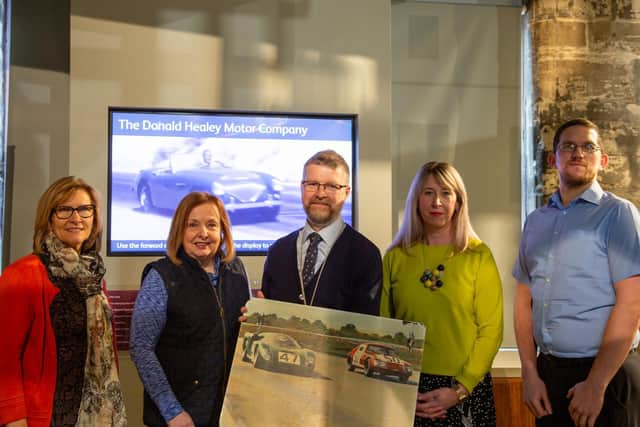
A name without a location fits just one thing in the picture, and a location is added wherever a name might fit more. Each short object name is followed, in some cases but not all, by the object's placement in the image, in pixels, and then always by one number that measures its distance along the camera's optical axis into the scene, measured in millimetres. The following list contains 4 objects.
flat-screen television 4520
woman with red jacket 2242
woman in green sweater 2465
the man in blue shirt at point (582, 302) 2439
